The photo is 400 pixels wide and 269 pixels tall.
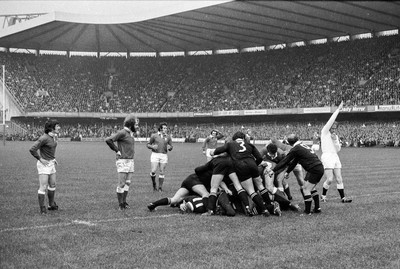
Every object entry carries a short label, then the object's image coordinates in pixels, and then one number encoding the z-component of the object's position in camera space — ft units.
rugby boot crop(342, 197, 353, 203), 36.68
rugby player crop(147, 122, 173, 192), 45.50
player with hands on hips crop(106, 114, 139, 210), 32.73
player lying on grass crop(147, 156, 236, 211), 31.32
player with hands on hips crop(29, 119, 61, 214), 31.01
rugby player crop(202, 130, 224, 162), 50.90
